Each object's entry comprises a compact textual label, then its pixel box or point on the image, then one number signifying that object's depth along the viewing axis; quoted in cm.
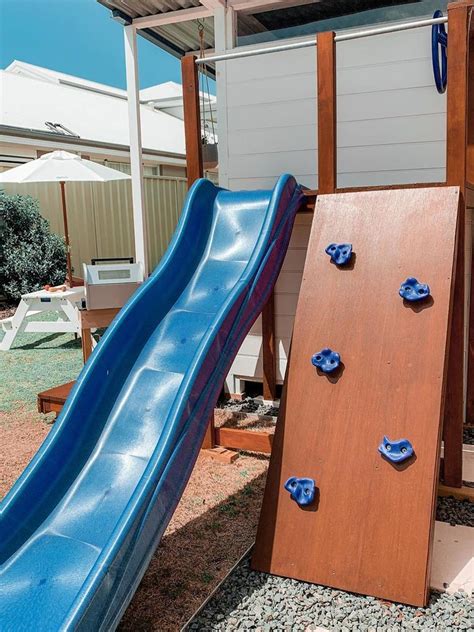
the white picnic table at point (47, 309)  724
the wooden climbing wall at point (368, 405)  253
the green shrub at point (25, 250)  1013
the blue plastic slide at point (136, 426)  217
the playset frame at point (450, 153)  300
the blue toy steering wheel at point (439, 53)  383
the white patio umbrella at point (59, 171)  746
